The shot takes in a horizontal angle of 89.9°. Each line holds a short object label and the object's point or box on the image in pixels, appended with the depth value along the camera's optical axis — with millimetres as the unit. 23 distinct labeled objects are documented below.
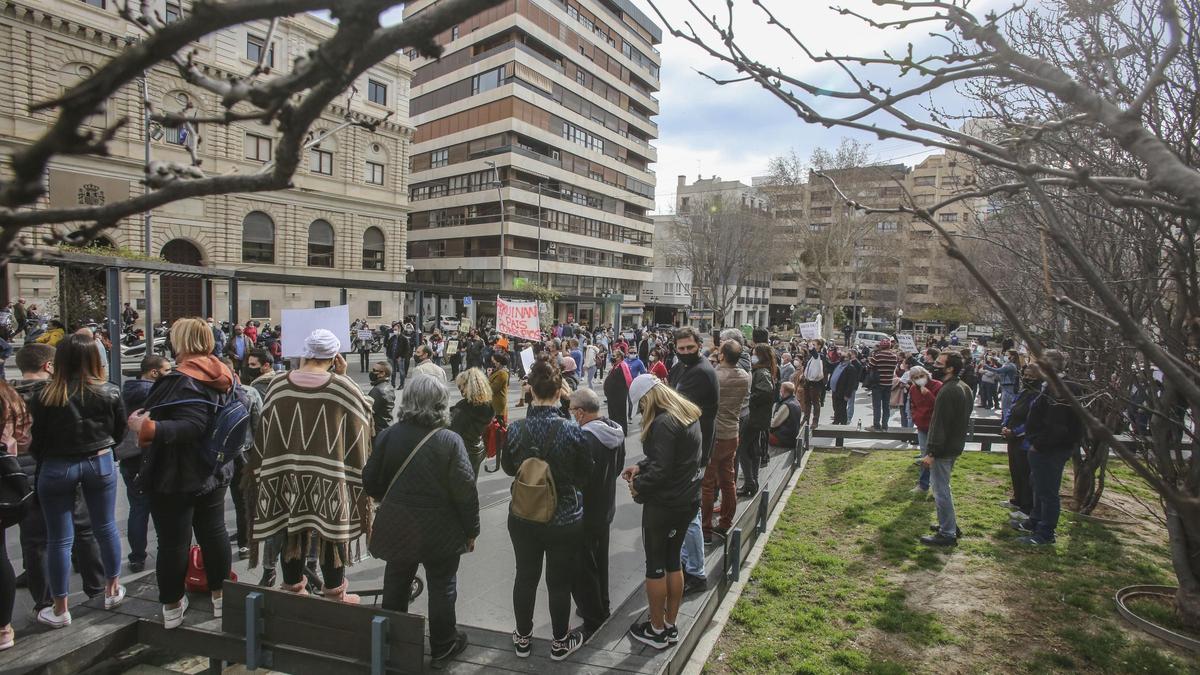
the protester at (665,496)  3742
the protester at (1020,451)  6457
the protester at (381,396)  5777
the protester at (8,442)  3445
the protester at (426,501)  3352
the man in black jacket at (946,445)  5871
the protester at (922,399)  8297
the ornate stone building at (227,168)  25984
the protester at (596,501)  3822
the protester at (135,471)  4672
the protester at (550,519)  3527
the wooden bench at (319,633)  3146
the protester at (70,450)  3711
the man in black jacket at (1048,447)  5570
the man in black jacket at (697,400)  4578
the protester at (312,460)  3793
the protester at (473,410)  5566
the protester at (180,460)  3588
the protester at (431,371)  3705
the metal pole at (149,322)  12203
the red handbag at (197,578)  4160
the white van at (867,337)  35219
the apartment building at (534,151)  43156
